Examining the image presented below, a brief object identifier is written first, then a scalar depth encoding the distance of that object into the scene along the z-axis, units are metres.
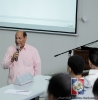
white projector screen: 7.55
